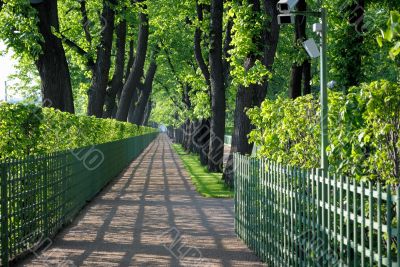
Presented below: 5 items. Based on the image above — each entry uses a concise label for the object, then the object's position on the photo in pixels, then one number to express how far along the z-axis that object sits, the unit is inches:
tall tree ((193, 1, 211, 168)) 1829.4
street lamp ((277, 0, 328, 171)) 504.4
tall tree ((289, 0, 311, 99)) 1262.4
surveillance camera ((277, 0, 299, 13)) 559.7
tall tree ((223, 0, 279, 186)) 1217.6
